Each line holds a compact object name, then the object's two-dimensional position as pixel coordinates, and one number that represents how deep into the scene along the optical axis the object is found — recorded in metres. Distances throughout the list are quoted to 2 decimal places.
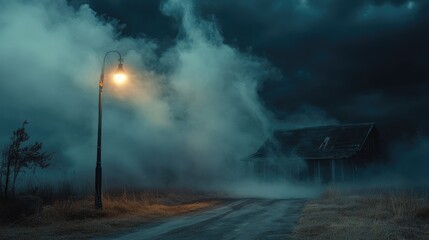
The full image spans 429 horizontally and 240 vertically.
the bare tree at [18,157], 17.58
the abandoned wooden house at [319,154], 40.81
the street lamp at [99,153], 16.89
